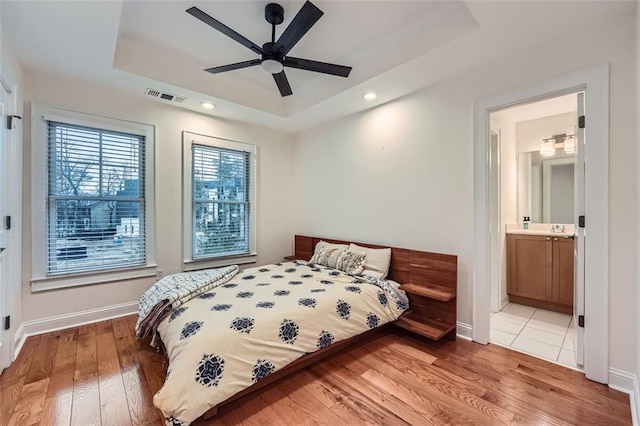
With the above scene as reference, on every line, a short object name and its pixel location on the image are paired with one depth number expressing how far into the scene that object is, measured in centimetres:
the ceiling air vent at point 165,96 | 307
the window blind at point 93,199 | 282
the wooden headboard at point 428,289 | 260
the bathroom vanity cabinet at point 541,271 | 323
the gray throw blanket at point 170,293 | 216
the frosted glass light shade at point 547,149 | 372
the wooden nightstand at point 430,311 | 254
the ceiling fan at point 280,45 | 180
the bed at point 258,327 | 156
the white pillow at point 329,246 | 355
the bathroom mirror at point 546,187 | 371
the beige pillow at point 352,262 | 313
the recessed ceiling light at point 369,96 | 310
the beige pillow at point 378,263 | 305
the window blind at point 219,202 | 374
